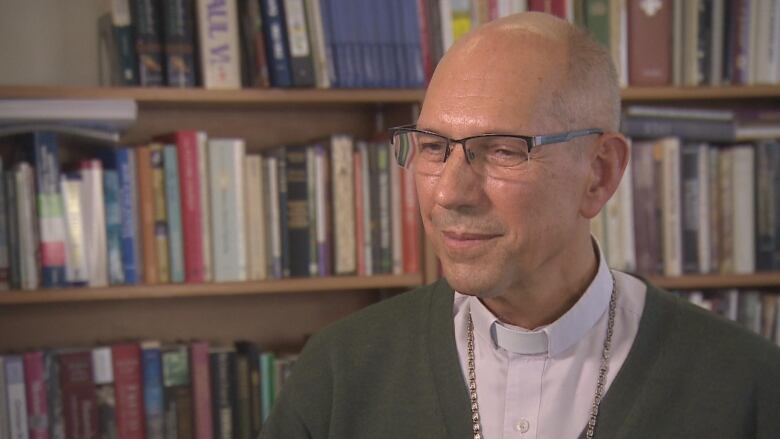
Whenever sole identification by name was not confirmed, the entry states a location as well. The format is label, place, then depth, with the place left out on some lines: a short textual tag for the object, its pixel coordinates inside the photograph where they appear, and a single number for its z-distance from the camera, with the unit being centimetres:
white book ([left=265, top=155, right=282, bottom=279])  203
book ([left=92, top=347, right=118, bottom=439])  195
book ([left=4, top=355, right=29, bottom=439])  189
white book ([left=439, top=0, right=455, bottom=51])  206
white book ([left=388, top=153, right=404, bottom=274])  208
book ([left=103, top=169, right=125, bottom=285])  193
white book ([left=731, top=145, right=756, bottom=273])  218
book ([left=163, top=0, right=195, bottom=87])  192
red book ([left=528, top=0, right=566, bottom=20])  210
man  106
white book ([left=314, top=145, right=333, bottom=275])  205
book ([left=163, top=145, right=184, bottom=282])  196
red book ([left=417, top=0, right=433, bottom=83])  206
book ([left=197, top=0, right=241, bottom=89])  194
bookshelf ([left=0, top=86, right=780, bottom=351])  198
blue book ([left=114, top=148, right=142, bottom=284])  193
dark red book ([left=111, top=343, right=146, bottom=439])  196
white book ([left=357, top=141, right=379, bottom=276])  207
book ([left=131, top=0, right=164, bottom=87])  191
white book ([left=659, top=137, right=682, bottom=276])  216
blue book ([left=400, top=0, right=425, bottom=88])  204
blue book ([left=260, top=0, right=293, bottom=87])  197
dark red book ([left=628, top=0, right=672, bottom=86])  213
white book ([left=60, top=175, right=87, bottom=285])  190
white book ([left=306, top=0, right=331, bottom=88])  199
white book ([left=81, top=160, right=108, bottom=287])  191
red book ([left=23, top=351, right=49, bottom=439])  190
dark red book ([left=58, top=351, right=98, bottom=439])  192
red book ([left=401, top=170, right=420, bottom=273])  209
